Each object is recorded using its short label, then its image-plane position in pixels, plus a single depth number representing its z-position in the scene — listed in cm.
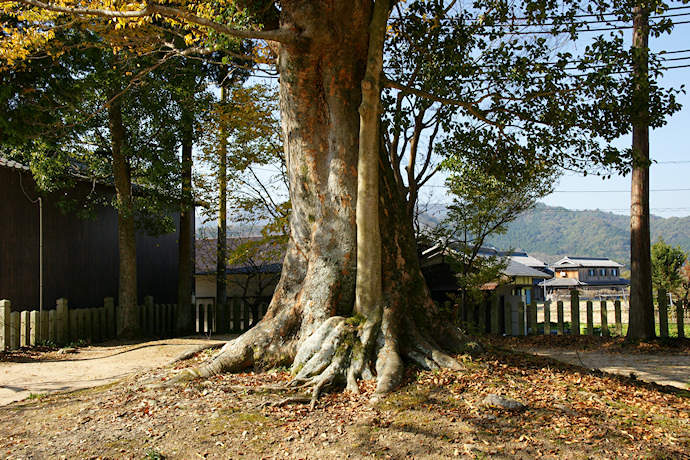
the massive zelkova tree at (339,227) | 592
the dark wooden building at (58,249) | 1287
